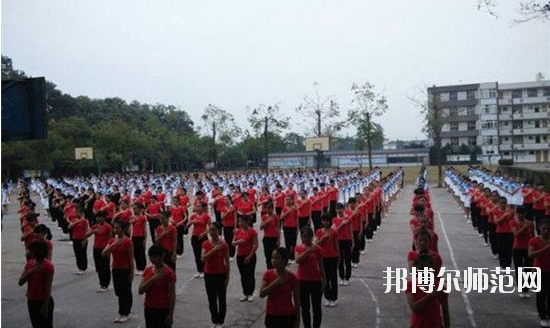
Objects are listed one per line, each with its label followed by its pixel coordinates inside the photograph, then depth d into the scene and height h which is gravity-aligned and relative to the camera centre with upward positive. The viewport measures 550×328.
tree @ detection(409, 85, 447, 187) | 35.75 +2.11
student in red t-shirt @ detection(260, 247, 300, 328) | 5.10 -1.48
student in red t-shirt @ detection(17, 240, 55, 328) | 5.85 -1.49
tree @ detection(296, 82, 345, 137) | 47.19 +2.91
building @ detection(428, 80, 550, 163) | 68.25 +4.21
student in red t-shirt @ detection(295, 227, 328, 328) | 6.29 -1.59
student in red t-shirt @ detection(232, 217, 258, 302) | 7.94 -1.65
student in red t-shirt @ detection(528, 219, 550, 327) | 6.52 -1.56
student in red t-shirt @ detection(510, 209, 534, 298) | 7.84 -1.52
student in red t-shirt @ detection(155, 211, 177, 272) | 8.46 -1.43
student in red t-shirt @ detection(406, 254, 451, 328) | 4.61 -1.52
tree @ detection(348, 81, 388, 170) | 42.34 +3.00
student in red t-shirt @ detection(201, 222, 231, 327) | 6.90 -1.69
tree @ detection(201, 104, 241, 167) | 57.88 +3.06
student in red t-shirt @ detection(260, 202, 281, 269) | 9.27 -1.48
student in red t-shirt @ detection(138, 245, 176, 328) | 5.43 -1.52
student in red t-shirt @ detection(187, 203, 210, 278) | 9.40 -1.37
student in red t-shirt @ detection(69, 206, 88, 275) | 10.27 -1.56
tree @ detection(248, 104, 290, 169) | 50.94 +3.26
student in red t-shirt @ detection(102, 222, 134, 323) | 7.41 -1.75
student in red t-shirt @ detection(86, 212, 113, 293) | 8.98 -1.56
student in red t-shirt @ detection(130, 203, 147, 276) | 9.64 -1.46
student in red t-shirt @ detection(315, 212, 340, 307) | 7.34 -1.48
